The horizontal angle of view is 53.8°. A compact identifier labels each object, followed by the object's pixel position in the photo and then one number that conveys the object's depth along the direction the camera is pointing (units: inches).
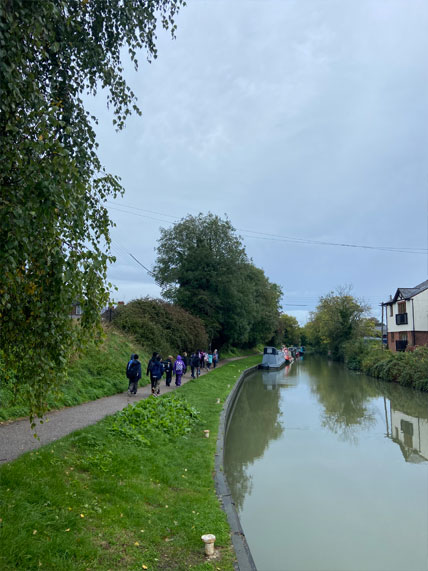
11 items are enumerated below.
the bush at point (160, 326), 932.6
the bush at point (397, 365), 970.1
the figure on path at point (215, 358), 1311.5
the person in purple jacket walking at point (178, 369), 726.5
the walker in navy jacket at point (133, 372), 557.7
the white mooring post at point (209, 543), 180.2
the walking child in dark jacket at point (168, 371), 721.0
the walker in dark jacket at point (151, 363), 585.6
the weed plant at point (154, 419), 355.9
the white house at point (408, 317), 1412.4
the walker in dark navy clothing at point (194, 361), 892.6
